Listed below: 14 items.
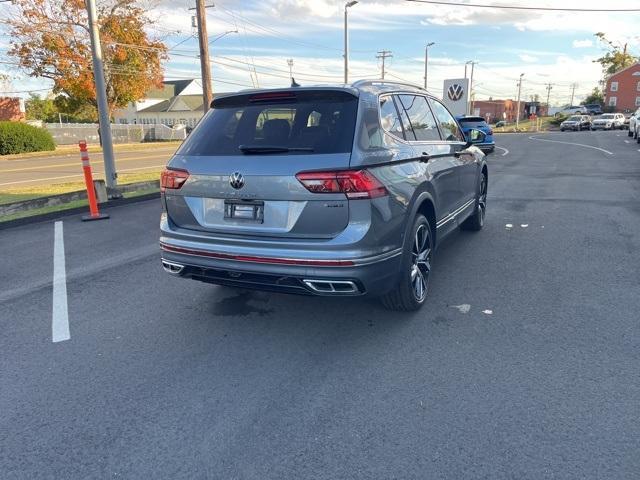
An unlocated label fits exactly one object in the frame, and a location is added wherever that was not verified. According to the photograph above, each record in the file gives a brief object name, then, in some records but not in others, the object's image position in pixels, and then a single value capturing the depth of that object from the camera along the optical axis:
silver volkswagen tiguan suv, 3.36
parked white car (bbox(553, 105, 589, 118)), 67.84
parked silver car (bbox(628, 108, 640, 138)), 26.47
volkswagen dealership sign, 27.38
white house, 74.62
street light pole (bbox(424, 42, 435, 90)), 51.91
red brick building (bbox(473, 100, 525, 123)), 104.62
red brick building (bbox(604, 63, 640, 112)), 77.25
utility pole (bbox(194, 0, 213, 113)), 16.69
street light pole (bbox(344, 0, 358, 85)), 27.34
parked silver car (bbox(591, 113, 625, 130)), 45.31
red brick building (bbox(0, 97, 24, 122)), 45.59
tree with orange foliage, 29.27
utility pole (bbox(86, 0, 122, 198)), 10.85
